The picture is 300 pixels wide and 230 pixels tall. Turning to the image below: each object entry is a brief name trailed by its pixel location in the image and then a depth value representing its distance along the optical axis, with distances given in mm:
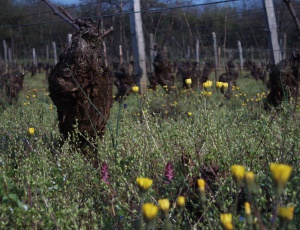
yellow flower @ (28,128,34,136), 3005
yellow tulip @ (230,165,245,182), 1883
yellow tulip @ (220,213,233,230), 1636
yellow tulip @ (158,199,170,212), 1844
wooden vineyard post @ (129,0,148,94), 7332
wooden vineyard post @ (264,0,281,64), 6093
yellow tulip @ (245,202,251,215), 1738
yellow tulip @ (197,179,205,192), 1962
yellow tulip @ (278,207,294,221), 1607
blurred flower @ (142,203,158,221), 1725
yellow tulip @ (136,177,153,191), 2014
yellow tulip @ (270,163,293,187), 1648
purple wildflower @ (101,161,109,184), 2832
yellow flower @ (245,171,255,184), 1789
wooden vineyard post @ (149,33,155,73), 10965
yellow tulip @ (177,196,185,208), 1978
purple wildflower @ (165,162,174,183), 2797
